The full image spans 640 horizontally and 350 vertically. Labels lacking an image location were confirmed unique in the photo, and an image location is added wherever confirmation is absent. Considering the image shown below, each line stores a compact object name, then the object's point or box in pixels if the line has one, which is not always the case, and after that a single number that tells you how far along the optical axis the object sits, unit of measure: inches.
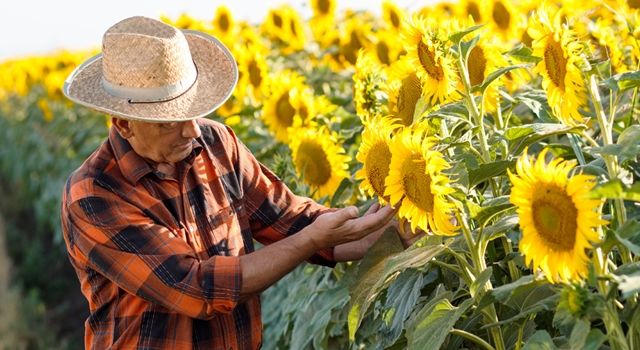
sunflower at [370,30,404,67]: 213.1
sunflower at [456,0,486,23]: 229.7
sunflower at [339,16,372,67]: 238.6
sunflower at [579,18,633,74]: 121.6
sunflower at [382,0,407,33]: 245.6
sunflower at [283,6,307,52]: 282.5
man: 115.6
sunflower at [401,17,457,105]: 102.6
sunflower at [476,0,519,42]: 209.2
